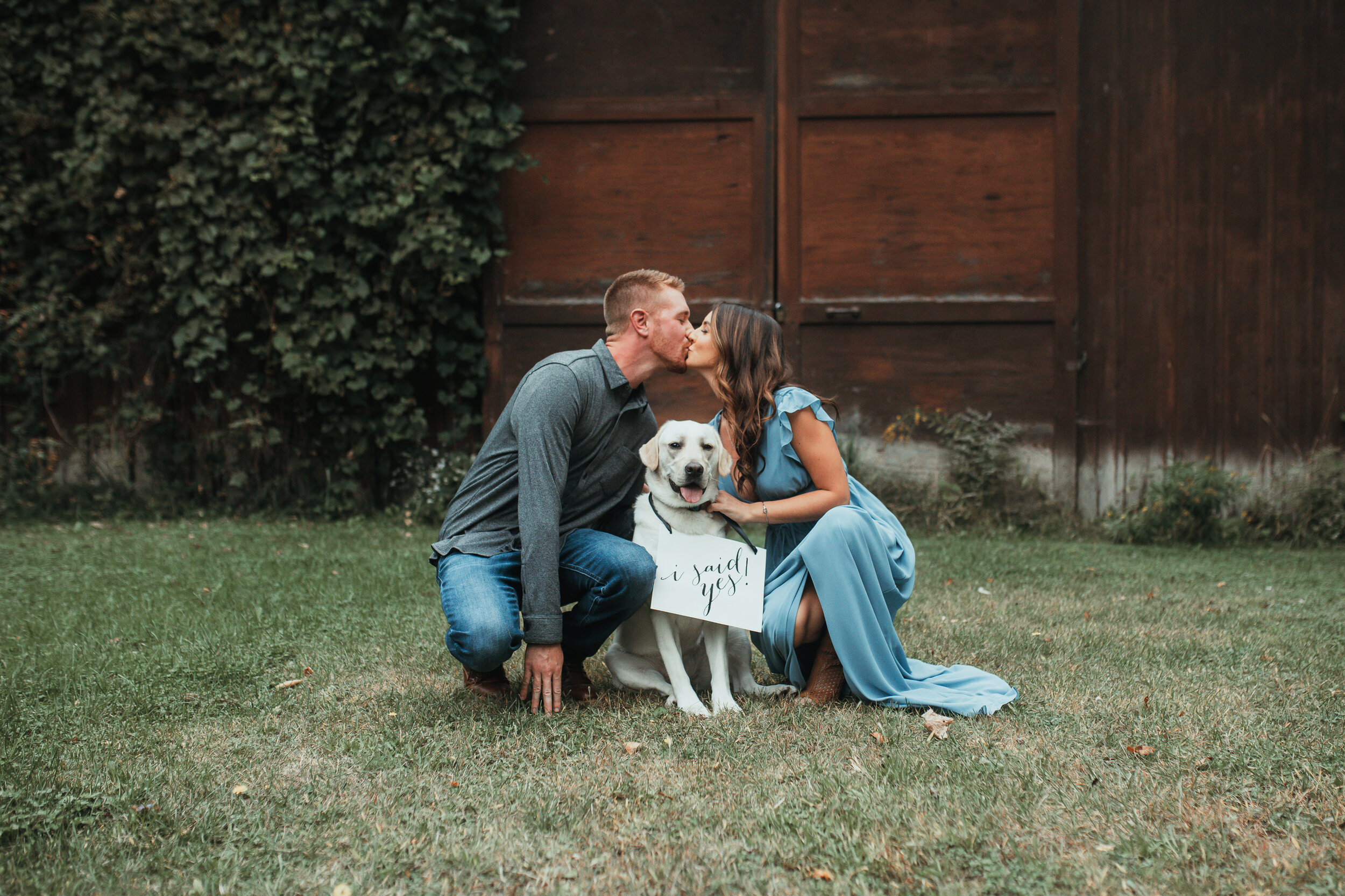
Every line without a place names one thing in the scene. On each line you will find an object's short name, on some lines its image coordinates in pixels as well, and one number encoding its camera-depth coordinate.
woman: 2.98
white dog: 2.99
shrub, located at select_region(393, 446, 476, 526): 6.93
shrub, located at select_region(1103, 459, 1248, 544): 6.46
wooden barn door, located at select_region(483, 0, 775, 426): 7.04
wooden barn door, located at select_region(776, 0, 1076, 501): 6.88
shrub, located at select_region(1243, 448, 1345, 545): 6.52
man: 2.86
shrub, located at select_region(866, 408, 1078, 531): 6.79
